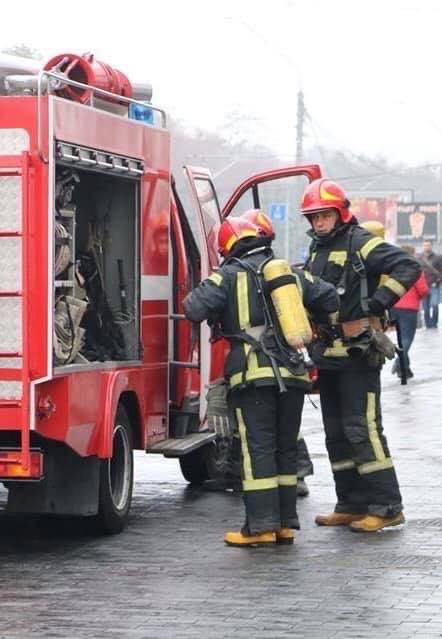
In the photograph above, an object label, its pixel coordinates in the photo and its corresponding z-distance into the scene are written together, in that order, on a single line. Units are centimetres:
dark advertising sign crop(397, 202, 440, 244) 8206
